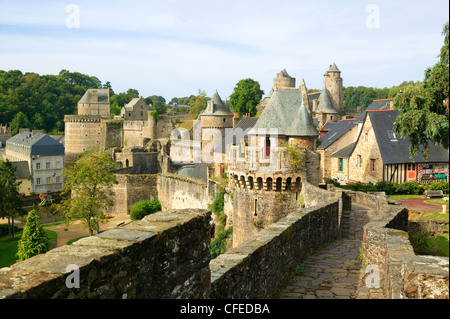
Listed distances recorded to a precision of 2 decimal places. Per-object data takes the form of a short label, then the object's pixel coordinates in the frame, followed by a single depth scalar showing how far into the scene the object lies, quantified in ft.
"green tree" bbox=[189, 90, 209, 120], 317.71
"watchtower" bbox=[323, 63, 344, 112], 307.80
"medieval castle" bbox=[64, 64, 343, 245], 68.33
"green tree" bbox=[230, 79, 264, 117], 251.19
